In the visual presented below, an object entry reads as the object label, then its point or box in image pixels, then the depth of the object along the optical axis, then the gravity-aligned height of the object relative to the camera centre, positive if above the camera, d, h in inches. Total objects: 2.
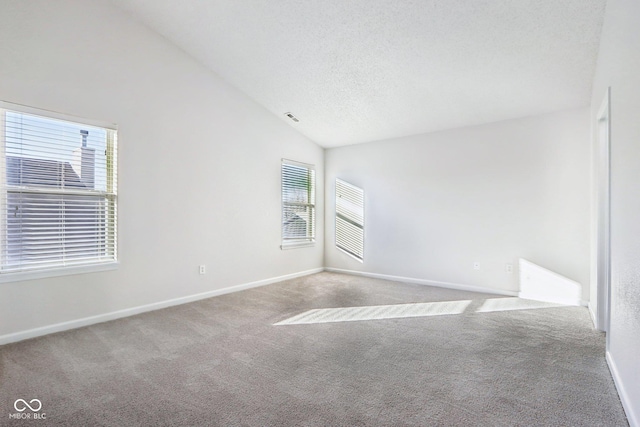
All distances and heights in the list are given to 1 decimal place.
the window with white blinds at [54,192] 114.7 +7.6
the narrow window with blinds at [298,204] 223.8 +6.0
